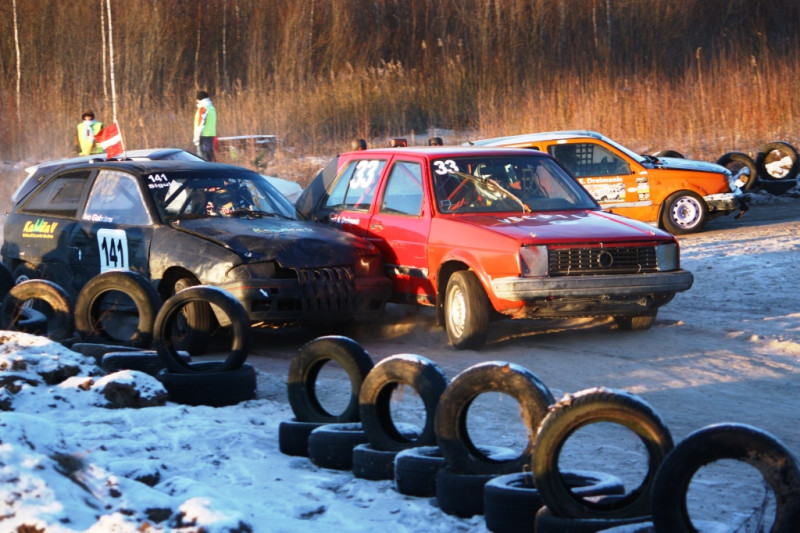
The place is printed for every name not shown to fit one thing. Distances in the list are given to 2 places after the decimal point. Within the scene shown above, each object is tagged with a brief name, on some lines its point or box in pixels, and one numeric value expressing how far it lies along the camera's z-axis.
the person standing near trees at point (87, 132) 39.69
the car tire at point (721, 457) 7.82
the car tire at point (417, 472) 10.40
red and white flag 25.03
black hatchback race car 17.44
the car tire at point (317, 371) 12.47
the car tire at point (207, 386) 14.07
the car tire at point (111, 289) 15.89
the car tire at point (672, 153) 37.03
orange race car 31.45
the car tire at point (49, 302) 16.80
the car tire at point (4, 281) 19.33
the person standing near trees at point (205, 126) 38.22
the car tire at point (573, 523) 8.51
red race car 17.09
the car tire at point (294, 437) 12.04
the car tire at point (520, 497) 9.16
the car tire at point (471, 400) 9.99
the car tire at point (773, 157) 36.84
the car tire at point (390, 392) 11.12
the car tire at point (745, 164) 36.78
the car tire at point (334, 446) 11.55
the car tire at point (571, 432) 8.80
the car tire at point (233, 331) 14.51
